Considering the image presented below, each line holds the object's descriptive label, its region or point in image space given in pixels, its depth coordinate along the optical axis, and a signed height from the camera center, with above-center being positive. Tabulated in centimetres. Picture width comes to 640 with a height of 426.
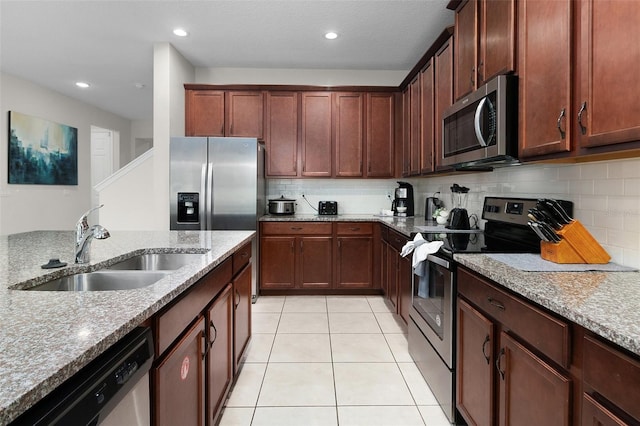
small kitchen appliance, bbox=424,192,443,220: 356 +6
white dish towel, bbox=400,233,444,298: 198 -26
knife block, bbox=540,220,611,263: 151 -15
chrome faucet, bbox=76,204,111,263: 140 -10
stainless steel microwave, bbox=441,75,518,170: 181 +49
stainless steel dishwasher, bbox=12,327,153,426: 56 -34
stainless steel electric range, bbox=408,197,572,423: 180 -43
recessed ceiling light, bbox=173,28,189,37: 342 +175
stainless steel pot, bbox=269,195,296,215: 413 +6
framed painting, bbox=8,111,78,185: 490 +89
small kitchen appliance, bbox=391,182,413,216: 407 +13
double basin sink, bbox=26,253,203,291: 129 -27
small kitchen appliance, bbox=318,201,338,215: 442 +5
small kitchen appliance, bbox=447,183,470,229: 272 +1
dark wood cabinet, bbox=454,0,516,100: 185 +101
